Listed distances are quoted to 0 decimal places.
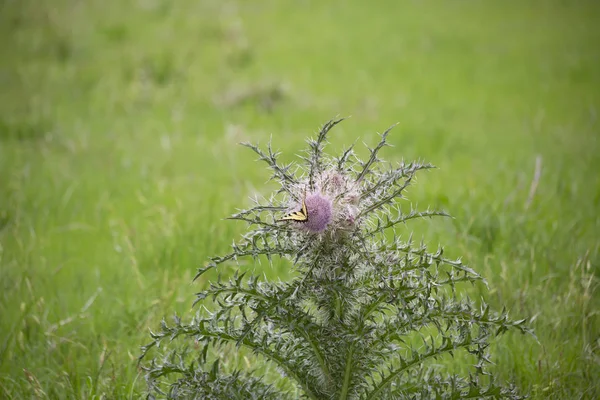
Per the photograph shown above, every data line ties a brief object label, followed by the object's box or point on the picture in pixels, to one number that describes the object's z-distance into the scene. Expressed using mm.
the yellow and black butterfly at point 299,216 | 3299
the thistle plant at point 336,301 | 3363
